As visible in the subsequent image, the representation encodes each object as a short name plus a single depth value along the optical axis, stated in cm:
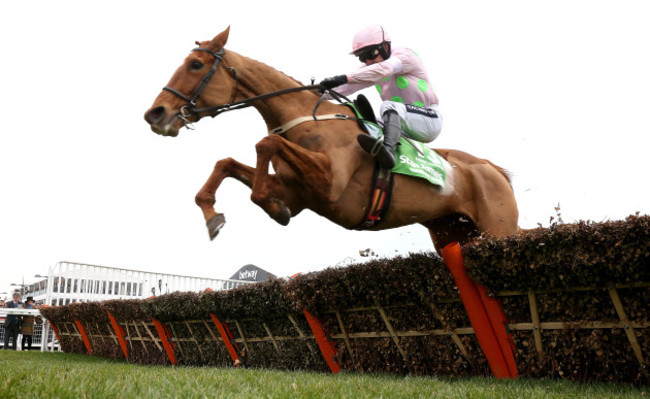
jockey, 464
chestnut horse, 415
